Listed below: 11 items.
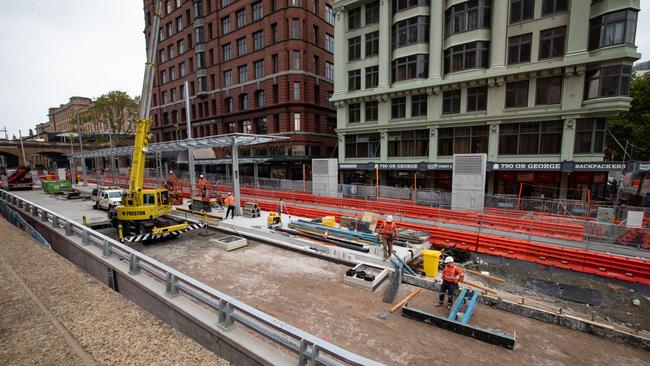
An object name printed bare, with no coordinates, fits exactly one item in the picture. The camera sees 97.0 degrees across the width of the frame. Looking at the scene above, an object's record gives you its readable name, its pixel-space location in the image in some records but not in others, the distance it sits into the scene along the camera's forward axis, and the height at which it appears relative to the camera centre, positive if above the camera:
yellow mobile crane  14.32 -2.22
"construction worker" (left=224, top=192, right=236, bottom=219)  17.88 -2.76
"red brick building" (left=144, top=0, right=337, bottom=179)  34.69 +11.78
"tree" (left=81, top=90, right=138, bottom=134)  60.25 +10.72
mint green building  19.18 +5.69
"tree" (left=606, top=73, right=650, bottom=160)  28.52 +3.91
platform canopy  17.97 +1.11
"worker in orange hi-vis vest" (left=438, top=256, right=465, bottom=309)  8.00 -3.39
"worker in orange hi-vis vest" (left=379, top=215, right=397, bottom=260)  10.97 -2.95
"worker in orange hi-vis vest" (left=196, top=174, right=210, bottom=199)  20.72 -2.10
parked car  21.04 -3.00
